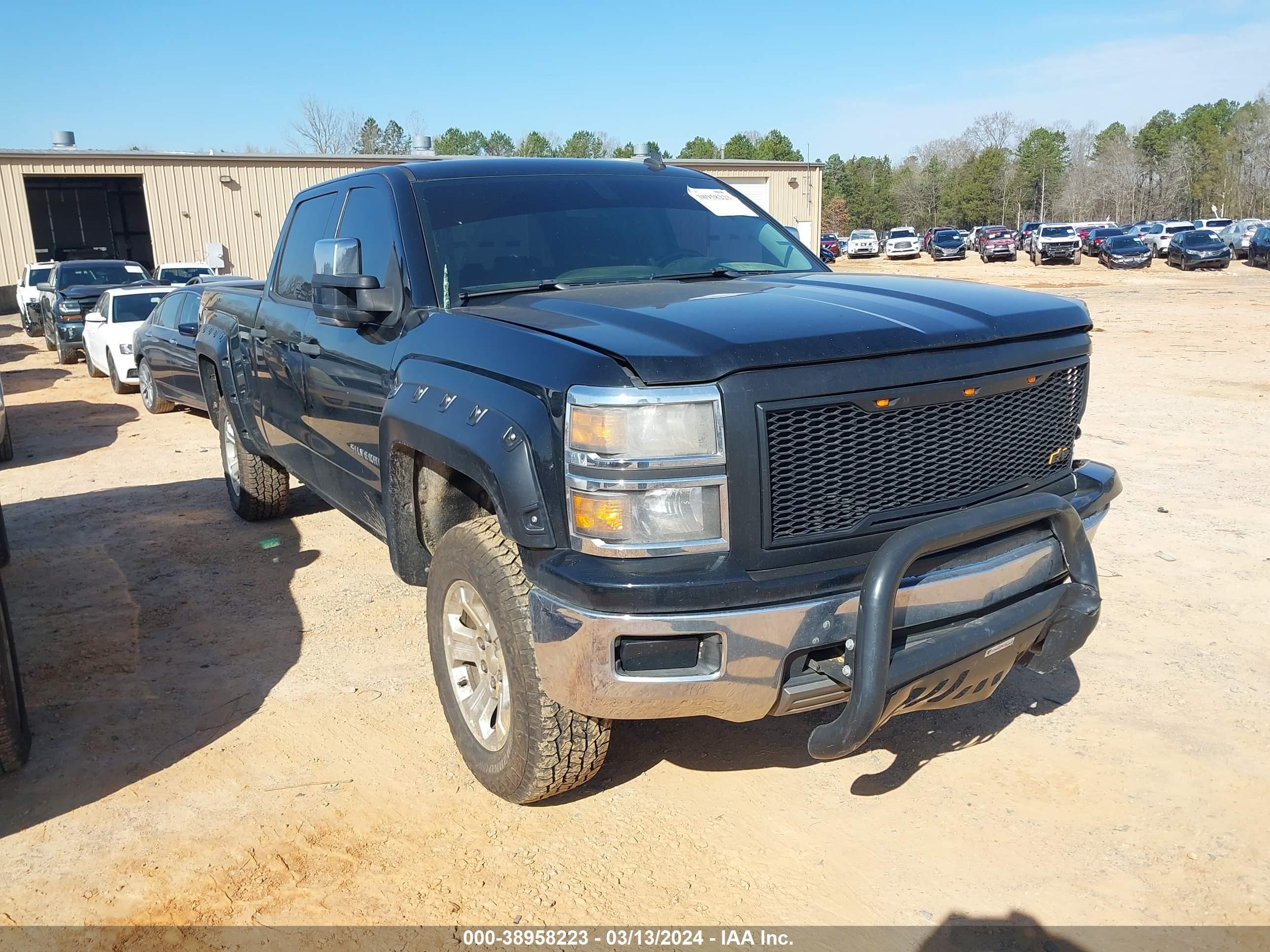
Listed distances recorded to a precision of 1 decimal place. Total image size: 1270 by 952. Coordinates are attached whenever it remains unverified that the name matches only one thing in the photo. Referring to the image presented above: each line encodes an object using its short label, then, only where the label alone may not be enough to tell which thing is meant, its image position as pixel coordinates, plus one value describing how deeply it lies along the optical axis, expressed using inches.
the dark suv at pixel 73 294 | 719.1
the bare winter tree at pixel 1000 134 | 4694.9
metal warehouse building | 1227.2
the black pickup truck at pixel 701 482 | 106.3
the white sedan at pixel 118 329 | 569.0
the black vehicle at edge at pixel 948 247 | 2069.4
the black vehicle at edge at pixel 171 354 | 454.3
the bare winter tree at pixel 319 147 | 2454.5
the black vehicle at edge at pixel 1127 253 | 1658.5
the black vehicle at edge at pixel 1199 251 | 1540.4
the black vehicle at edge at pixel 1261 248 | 1537.9
